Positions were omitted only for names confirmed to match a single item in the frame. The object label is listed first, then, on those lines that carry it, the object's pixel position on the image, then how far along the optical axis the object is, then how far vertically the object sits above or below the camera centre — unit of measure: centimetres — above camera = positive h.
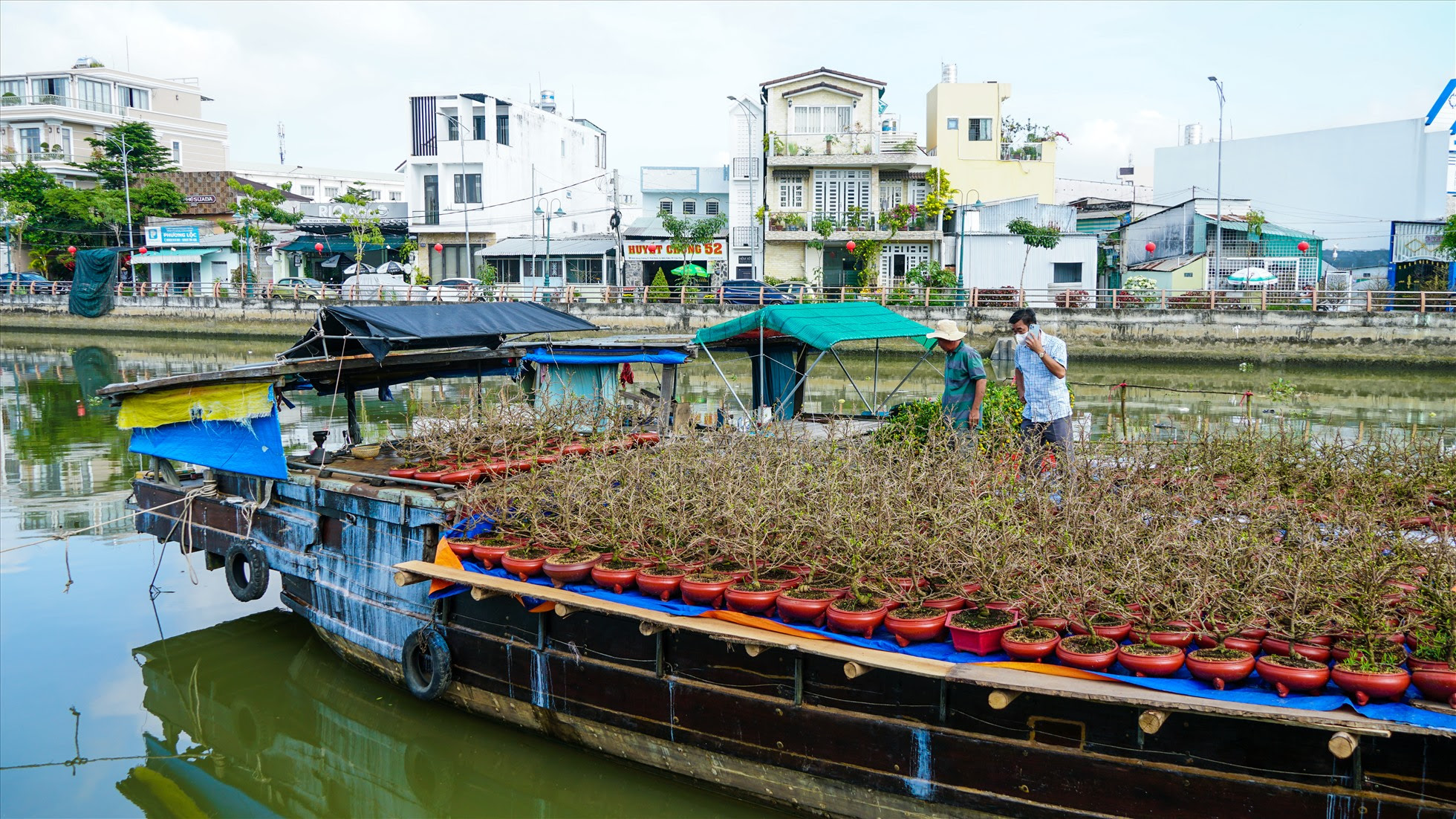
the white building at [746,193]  3603 +450
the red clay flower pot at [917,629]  459 -149
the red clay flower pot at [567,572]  546 -144
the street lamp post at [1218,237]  3112 +243
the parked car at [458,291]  3388 +84
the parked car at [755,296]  3108 +58
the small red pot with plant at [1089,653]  417 -147
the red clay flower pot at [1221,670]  398 -146
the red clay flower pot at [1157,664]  409 -147
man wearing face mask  723 -55
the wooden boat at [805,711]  394 -194
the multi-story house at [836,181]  3472 +484
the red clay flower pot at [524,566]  566 -145
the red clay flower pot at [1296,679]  387 -146
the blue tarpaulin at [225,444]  770 -106
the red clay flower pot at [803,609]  478 -145
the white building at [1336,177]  3466 +515
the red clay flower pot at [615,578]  537 -145
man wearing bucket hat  748 -54
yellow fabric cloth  773 -72
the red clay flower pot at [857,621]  463 -146
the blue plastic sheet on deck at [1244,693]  368 -154
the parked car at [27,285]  3962 +129
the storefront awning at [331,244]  4256 +316
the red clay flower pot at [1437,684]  371 -142
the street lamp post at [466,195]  4103 +510
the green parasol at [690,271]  3368 +150
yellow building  3747 +601
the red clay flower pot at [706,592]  504 -143
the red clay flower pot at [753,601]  488 -144
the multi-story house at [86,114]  4675 +1015
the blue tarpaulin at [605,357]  1066 -48
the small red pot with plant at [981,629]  443 -146
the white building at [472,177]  4228 +609
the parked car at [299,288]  3709 +106
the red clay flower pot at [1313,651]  400 -139
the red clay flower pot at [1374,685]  374 -143
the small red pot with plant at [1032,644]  431 -147
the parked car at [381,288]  3522 +100
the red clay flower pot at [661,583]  521 -144
